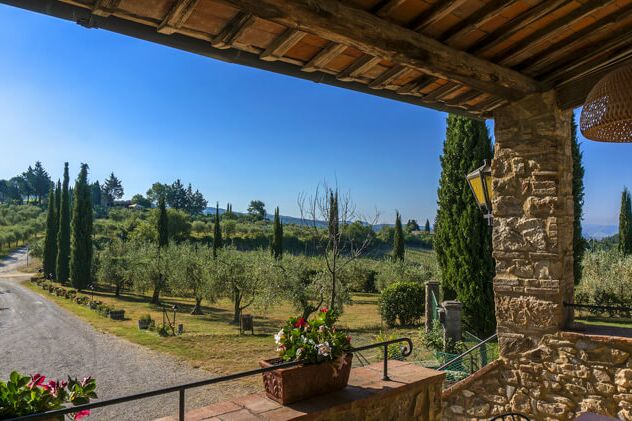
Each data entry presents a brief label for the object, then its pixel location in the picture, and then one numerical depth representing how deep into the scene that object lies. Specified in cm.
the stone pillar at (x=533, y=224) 357
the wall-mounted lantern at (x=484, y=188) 415
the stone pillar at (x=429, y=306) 922
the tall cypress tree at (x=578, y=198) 1083
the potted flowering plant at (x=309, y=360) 227
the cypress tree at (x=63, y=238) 2781
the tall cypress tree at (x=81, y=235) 2558
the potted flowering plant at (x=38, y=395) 155
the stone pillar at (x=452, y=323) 757
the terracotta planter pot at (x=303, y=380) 225
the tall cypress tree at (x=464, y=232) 990
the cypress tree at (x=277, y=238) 2595
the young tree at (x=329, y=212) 1174
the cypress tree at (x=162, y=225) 2562
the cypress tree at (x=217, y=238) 2633
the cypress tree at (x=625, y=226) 1894
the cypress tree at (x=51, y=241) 2905
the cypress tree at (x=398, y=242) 2550
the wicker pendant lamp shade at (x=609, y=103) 225
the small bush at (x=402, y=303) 1437
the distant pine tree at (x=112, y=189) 8228
